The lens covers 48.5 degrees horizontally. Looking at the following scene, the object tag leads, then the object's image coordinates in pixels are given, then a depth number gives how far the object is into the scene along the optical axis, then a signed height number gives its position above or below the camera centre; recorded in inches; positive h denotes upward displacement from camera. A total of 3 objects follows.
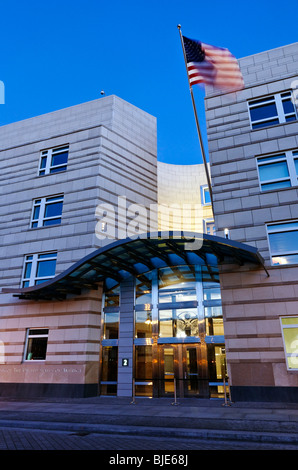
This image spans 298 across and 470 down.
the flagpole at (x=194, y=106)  546.3 +384.9
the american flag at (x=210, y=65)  561.0 +497.1
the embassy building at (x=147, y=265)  553.3 +181.6
